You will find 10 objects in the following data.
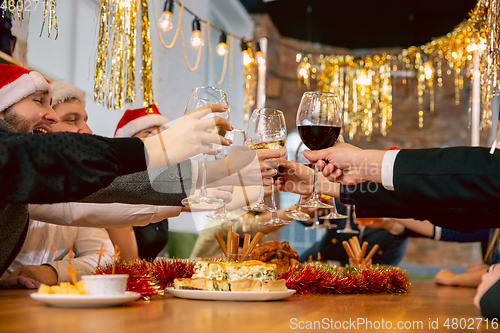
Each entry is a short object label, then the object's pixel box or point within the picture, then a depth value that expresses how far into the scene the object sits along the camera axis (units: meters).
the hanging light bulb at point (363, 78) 4.81
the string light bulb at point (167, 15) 2.67
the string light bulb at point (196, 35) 3.01
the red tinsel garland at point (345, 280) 1.00
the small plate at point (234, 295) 0.80
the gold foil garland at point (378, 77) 5.31
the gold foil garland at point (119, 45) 1.65
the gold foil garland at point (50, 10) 1.37
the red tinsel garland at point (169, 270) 0.96
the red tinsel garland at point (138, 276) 0.83
